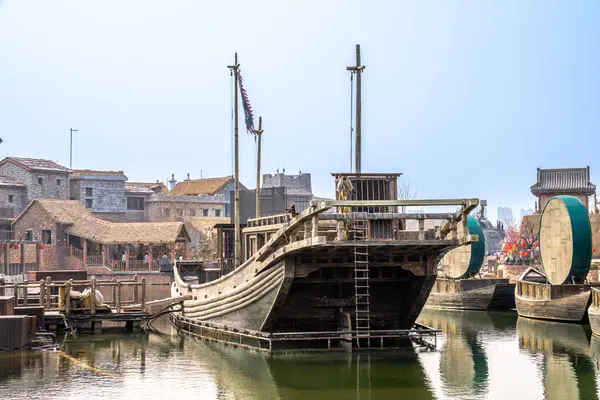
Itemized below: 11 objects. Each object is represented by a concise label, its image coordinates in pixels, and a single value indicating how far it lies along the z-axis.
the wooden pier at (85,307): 28.70
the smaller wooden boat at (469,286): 38.12
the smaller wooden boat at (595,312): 25.69
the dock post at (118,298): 29.34
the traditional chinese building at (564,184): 69.88
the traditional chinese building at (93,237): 65.88
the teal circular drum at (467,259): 40.62
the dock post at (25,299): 28.44
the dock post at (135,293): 31.15
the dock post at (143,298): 29.83
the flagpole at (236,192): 30.54
